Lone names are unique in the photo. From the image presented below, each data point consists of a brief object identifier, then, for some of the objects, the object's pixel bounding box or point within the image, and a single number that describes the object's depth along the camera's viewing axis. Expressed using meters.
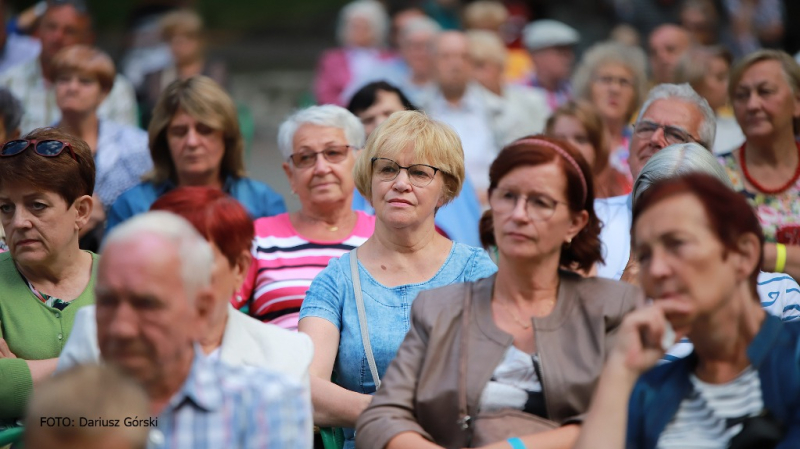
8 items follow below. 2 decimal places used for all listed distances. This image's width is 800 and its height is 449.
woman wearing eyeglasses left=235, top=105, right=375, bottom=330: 9.23
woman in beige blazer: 6.29
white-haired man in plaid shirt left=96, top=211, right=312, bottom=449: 5.29
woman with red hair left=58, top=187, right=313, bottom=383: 6.05
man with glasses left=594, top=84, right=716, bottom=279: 9.57
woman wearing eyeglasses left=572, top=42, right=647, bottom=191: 15.06
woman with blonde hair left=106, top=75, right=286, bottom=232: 11.08
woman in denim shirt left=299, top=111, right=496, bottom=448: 7.76
